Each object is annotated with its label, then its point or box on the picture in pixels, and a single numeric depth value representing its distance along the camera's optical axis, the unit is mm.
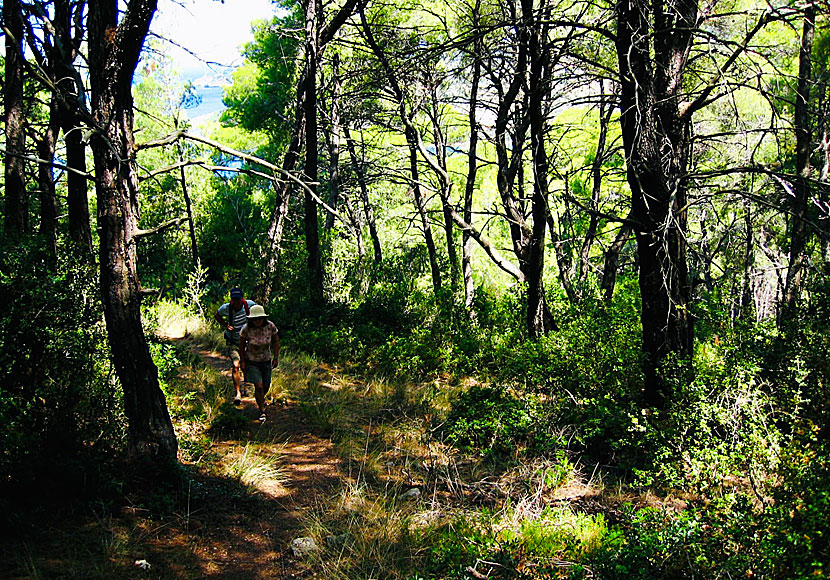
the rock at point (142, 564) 4375
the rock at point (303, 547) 4812
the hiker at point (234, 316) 8539
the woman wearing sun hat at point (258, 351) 7621
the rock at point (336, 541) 4840
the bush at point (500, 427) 6594
